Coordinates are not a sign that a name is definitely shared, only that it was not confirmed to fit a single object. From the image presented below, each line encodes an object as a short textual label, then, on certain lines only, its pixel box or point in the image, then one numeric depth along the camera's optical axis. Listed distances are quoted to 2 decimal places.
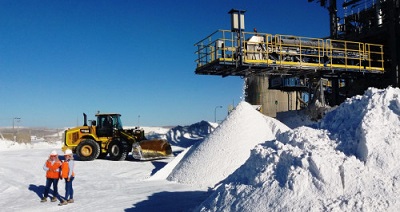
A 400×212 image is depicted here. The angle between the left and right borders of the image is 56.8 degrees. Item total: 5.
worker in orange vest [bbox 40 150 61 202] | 8.38
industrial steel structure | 13.68
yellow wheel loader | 14.74
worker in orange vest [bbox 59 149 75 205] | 8.04
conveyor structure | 13.53
